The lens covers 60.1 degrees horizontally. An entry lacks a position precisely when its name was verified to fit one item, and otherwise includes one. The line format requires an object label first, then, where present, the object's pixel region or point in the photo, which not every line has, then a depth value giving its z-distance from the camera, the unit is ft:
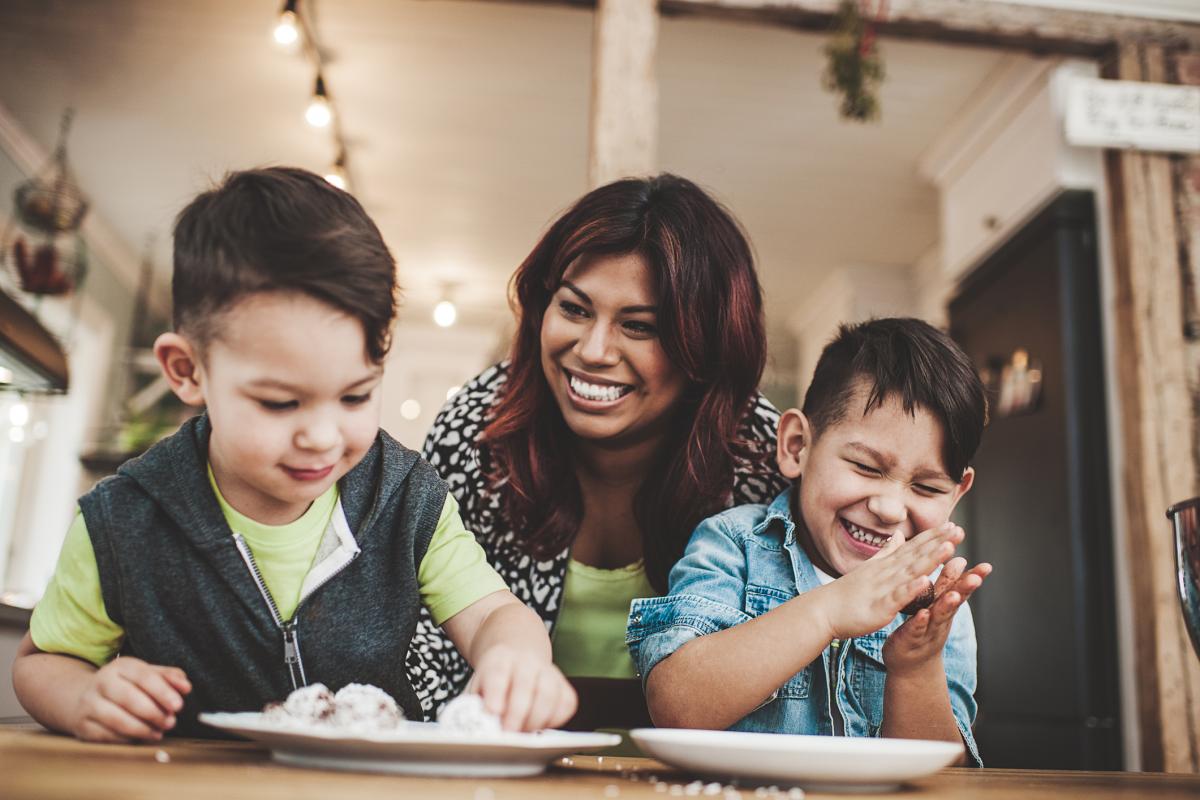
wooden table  1.85
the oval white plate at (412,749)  2.19
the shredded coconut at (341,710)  2.44
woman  4.86
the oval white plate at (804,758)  2.24
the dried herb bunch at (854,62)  9.89
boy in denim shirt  3.43
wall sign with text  9.78
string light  10.89
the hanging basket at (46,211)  14.23
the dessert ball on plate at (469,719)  2.40
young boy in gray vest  2.90
